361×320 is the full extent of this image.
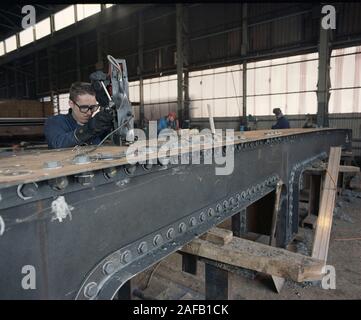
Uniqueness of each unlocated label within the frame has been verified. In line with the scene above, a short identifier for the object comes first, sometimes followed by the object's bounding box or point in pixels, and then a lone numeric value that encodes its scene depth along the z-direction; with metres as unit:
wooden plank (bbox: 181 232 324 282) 1.54
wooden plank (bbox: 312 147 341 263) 3.21
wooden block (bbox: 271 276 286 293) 3.09
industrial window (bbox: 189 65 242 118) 12.53
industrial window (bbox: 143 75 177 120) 14.70
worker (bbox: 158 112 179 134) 7.69
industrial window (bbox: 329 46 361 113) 9.75
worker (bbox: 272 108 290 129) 8.16
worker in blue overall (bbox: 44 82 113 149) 1.70
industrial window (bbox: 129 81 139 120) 16.31
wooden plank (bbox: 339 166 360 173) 5.37
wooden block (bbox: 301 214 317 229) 4.60
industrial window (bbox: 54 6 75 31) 17.25
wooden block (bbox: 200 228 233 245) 1.74
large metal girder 0.87
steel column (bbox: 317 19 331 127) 9.96
